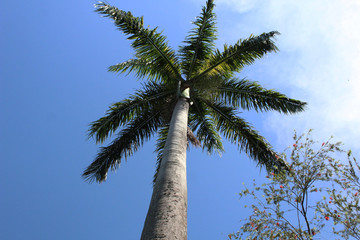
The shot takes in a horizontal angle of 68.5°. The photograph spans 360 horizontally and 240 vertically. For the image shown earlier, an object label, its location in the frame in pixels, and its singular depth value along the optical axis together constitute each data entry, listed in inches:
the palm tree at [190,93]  350.8
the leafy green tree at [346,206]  202.2
